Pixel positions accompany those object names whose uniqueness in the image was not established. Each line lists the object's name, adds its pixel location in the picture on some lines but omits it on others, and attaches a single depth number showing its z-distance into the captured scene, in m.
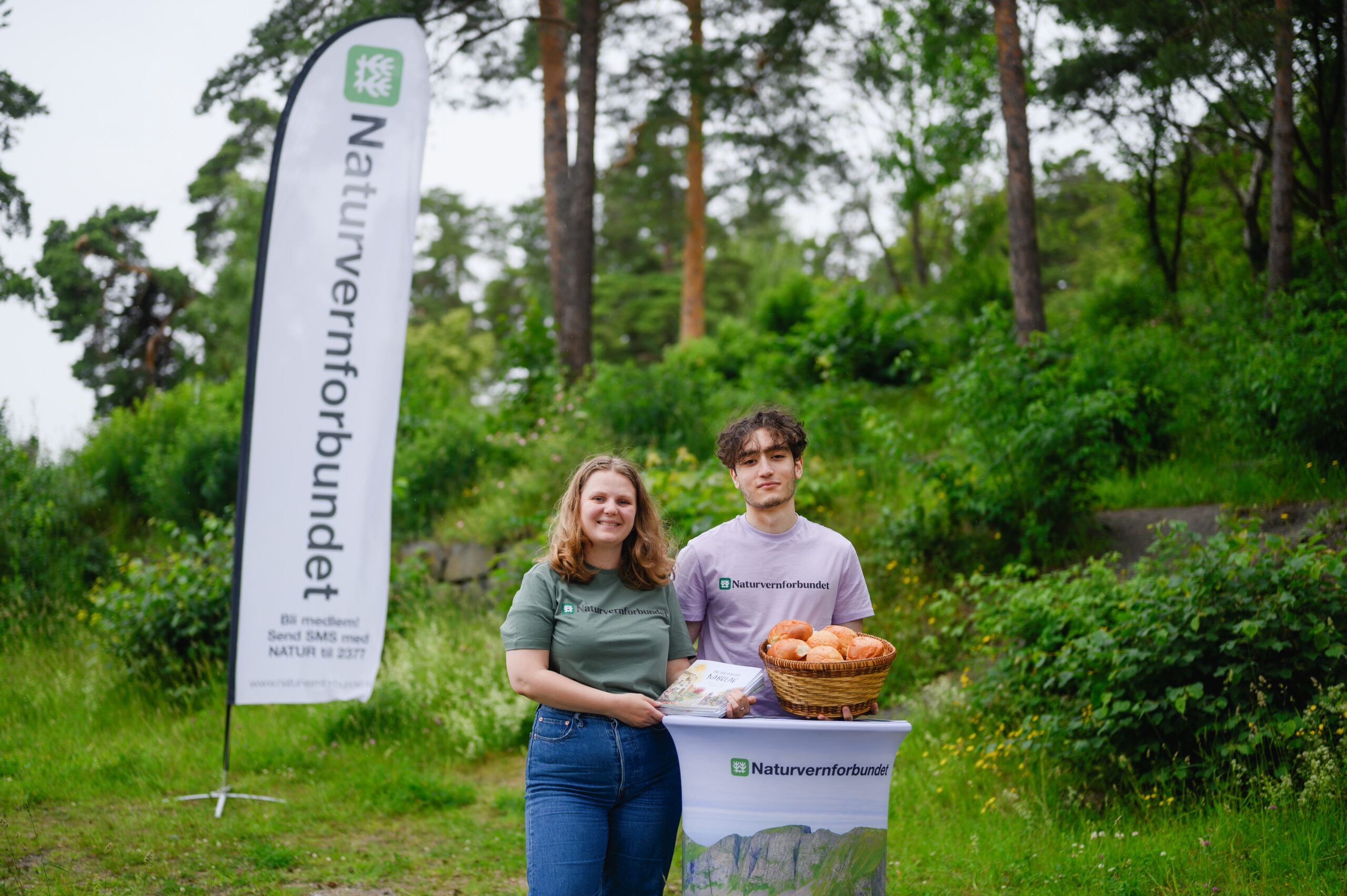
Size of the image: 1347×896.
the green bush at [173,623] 7.89
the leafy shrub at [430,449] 11.39
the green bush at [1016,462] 7.14
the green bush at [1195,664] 4.33
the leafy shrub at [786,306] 16.08
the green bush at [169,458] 12.59
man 2.89
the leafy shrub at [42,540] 10.01
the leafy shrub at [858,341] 12.90
